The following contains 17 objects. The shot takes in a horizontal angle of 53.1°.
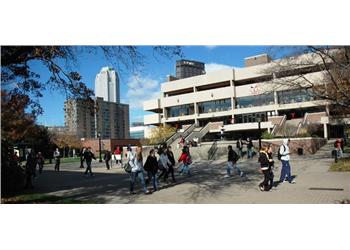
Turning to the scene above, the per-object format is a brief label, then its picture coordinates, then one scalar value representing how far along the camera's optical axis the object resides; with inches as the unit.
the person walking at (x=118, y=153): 506.8
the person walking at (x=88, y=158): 579.8
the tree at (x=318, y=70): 509.9
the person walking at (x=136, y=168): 434.0
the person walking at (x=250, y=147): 602.2
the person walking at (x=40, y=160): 469.8
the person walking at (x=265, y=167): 421.4
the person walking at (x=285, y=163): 469.7
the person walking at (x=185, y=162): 591.5
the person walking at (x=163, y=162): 530.9
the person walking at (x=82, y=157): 556.6
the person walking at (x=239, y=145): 628.2
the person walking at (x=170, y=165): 533.6
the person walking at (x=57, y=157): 490.1
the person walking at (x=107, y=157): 546.4
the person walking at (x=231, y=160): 534.3
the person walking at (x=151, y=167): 450.3
